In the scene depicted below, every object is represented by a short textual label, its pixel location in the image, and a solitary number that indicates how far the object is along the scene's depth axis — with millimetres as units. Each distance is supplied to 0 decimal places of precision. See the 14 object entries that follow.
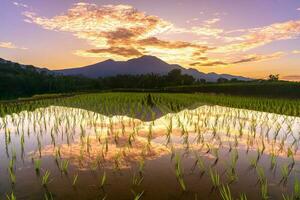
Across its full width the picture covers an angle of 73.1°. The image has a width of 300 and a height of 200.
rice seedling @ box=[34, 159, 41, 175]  3642
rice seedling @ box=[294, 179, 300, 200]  2800
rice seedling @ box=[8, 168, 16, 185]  3243
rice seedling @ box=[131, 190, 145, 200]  2932
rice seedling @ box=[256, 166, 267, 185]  3320
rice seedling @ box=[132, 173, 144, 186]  3217
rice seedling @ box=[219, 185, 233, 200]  2908
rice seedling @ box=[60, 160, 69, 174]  3617
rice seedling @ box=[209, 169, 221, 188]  3169
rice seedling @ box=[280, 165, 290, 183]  3426
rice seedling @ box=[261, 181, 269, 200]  2818
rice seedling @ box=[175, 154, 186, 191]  3127
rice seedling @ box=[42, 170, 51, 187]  3155
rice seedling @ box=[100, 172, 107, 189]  3069
